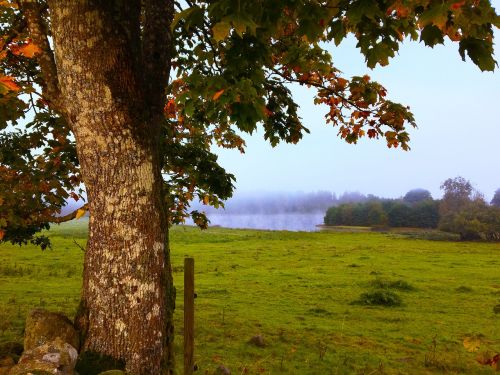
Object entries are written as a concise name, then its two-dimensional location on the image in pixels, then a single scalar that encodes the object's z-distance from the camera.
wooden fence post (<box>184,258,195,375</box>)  6.25
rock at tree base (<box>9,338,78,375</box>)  4.26
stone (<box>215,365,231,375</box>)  7.79
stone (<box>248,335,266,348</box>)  11.14
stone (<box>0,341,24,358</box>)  5.50
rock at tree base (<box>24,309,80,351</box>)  5.00
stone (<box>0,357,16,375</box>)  4.77
